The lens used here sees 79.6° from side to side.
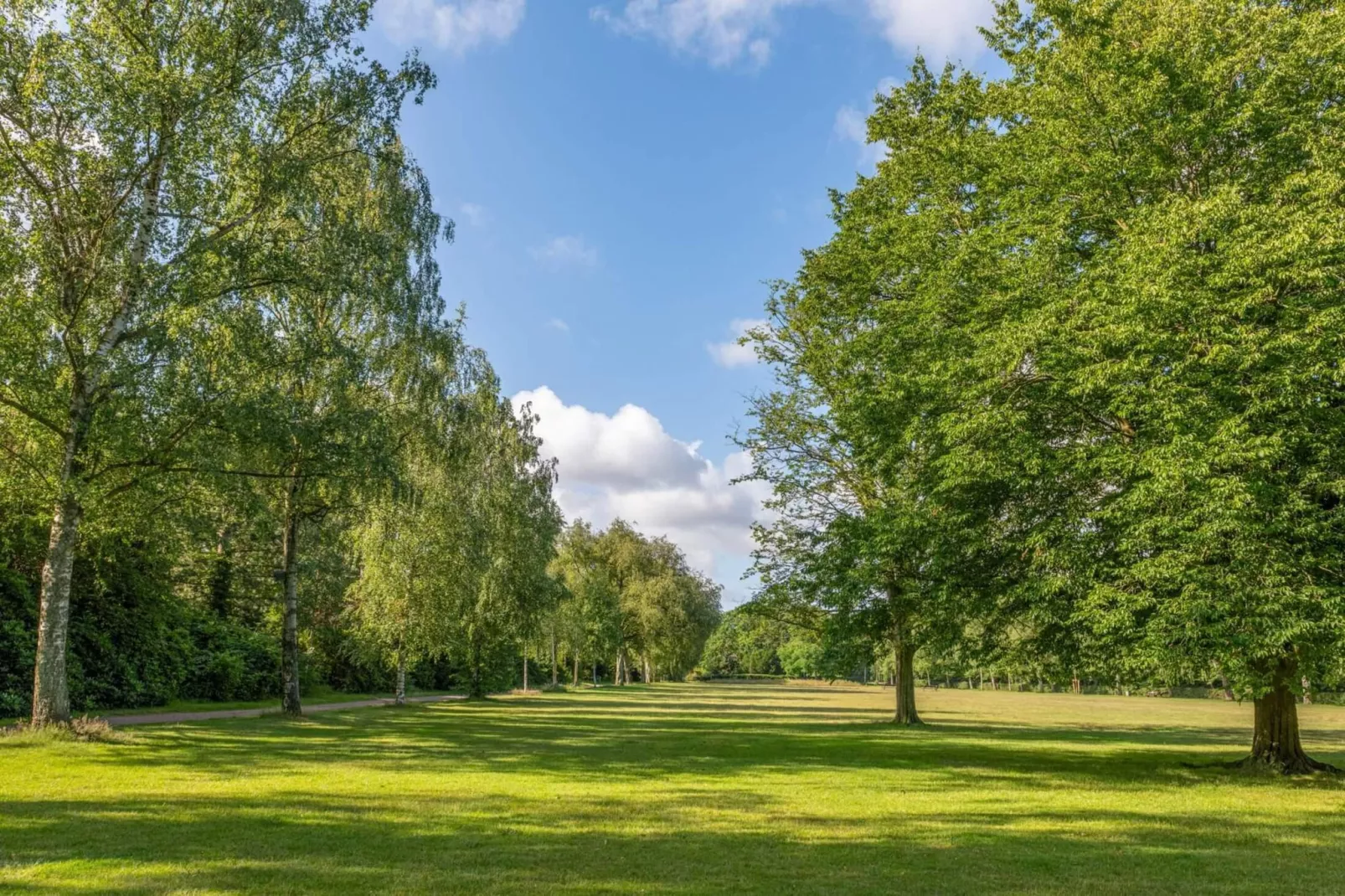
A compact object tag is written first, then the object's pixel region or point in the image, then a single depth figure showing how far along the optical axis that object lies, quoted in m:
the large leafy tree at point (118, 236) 16.31
